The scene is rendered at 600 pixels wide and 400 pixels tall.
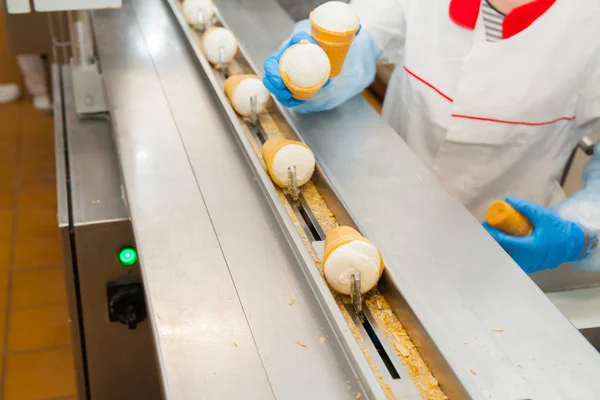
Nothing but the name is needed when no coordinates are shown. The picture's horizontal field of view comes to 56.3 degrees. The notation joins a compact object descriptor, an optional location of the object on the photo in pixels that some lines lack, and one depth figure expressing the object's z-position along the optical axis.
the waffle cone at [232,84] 1.30
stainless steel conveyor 0.78
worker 1.20
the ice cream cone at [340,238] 0.89
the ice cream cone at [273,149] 1.10
